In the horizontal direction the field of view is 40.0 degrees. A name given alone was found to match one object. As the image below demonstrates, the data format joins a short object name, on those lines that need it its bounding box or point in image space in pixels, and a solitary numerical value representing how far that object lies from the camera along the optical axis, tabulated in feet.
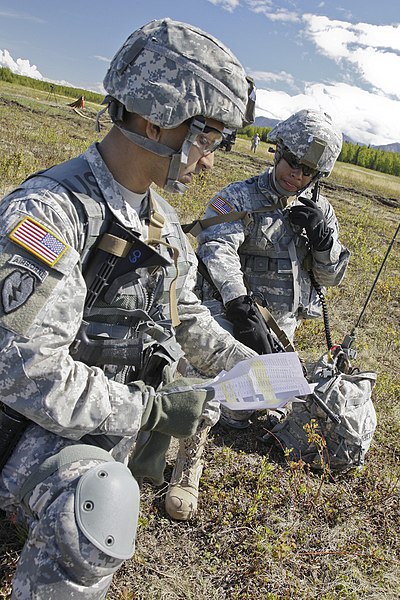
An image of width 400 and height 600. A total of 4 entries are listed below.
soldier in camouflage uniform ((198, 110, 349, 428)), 13.44
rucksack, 12.07
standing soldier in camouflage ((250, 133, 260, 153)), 132.80
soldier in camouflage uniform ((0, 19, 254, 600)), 5.84
